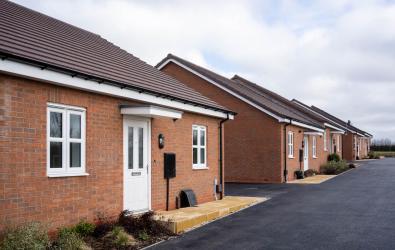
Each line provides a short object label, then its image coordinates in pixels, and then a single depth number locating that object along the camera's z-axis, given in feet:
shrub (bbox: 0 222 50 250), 22.63
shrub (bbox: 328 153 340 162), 125.17
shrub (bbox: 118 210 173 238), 32.01
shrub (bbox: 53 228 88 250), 24.97
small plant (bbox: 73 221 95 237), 29.29
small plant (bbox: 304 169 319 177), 93.66
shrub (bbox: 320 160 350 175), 102.89
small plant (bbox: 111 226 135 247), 28.48
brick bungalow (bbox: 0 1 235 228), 25.98
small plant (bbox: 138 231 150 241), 30.85
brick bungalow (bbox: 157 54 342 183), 79.41
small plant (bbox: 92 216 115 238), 30.27
